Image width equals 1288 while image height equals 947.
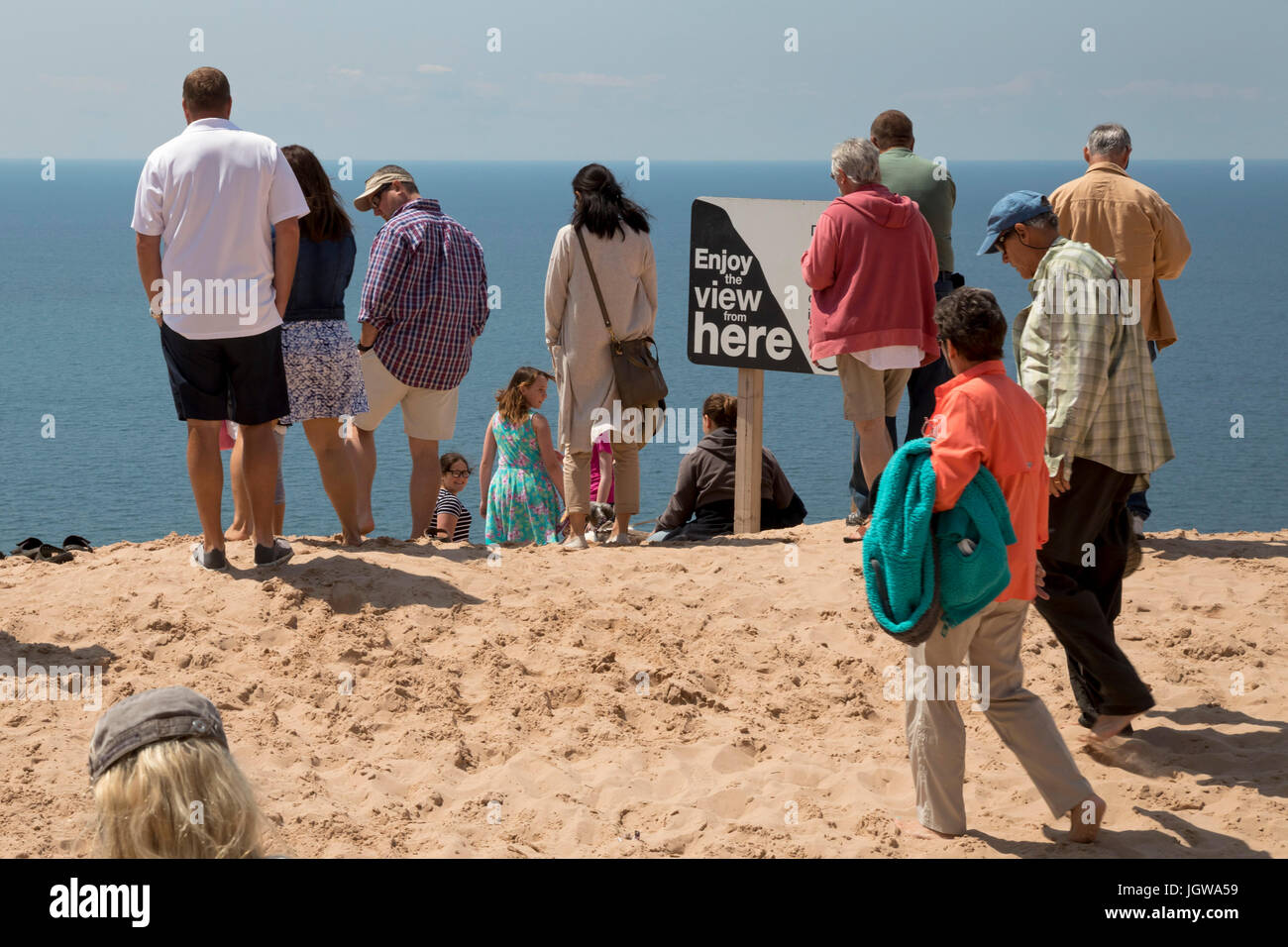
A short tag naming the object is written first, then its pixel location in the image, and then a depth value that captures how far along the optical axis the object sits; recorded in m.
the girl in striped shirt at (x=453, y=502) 9.53
